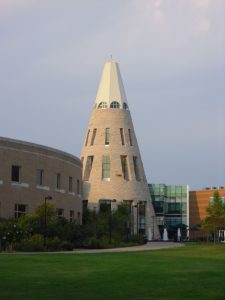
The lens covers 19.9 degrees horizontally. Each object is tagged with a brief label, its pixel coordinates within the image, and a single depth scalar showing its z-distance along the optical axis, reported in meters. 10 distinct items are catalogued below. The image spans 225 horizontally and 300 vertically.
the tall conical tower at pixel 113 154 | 105.38
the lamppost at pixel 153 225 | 109.47
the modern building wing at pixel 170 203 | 124.44
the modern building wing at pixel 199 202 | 130.38
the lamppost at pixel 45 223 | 46.18
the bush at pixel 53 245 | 42.66
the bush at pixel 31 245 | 41.44
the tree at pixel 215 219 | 72.56
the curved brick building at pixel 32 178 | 51.53
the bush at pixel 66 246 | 43.27
